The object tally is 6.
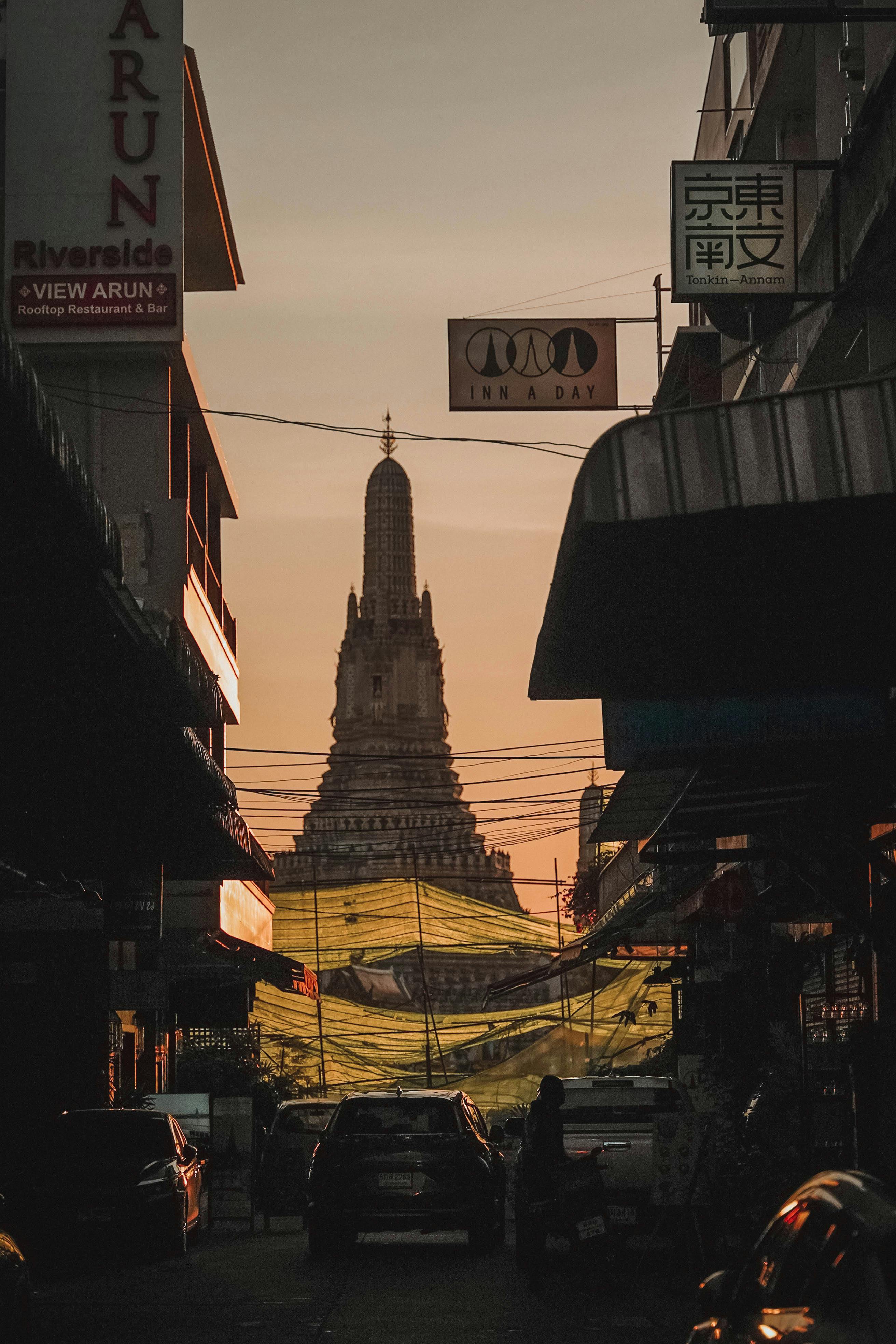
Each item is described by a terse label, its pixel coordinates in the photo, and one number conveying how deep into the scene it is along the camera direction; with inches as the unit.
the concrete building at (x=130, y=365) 1018.7
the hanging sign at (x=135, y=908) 1012.5
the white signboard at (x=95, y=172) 1218.0
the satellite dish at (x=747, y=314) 747.4
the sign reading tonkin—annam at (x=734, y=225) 724.0
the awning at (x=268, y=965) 1433.3
